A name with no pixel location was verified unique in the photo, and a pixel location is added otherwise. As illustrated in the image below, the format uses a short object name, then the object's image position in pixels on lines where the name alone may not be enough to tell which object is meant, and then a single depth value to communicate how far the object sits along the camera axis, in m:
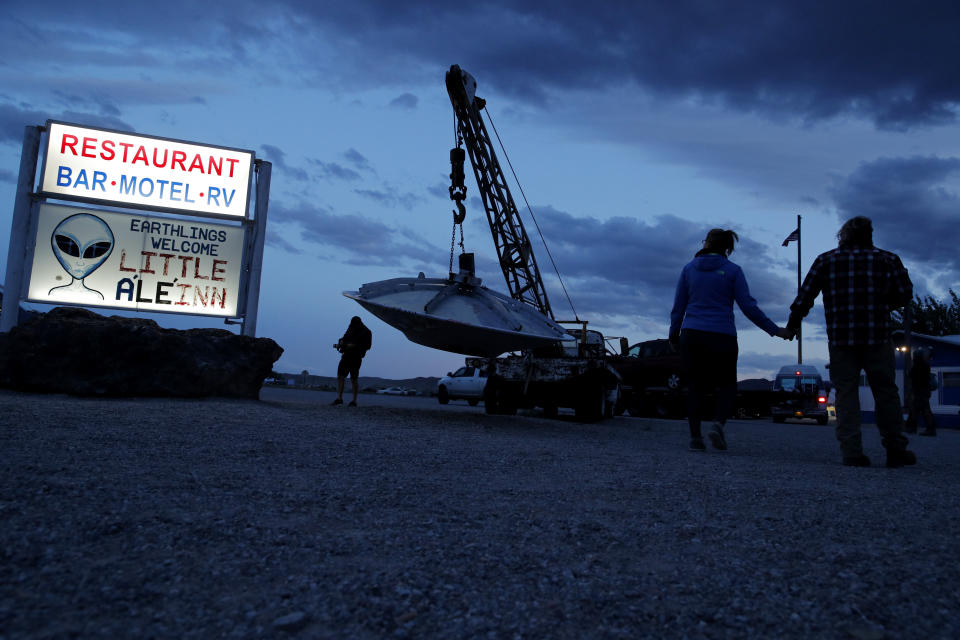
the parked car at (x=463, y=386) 23.70
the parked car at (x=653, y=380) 18.56
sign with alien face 11.30
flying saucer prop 8.95
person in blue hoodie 6.06
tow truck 12.45
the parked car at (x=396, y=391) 45.17
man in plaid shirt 5.20
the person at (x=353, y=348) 11.80
